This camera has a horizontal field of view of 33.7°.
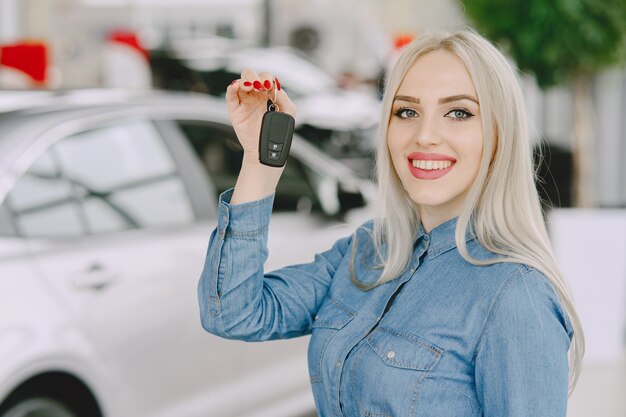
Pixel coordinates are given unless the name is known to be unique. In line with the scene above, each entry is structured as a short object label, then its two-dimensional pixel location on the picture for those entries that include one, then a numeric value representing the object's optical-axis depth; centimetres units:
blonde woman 179
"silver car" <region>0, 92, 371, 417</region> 314
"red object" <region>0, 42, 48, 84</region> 768
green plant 603
